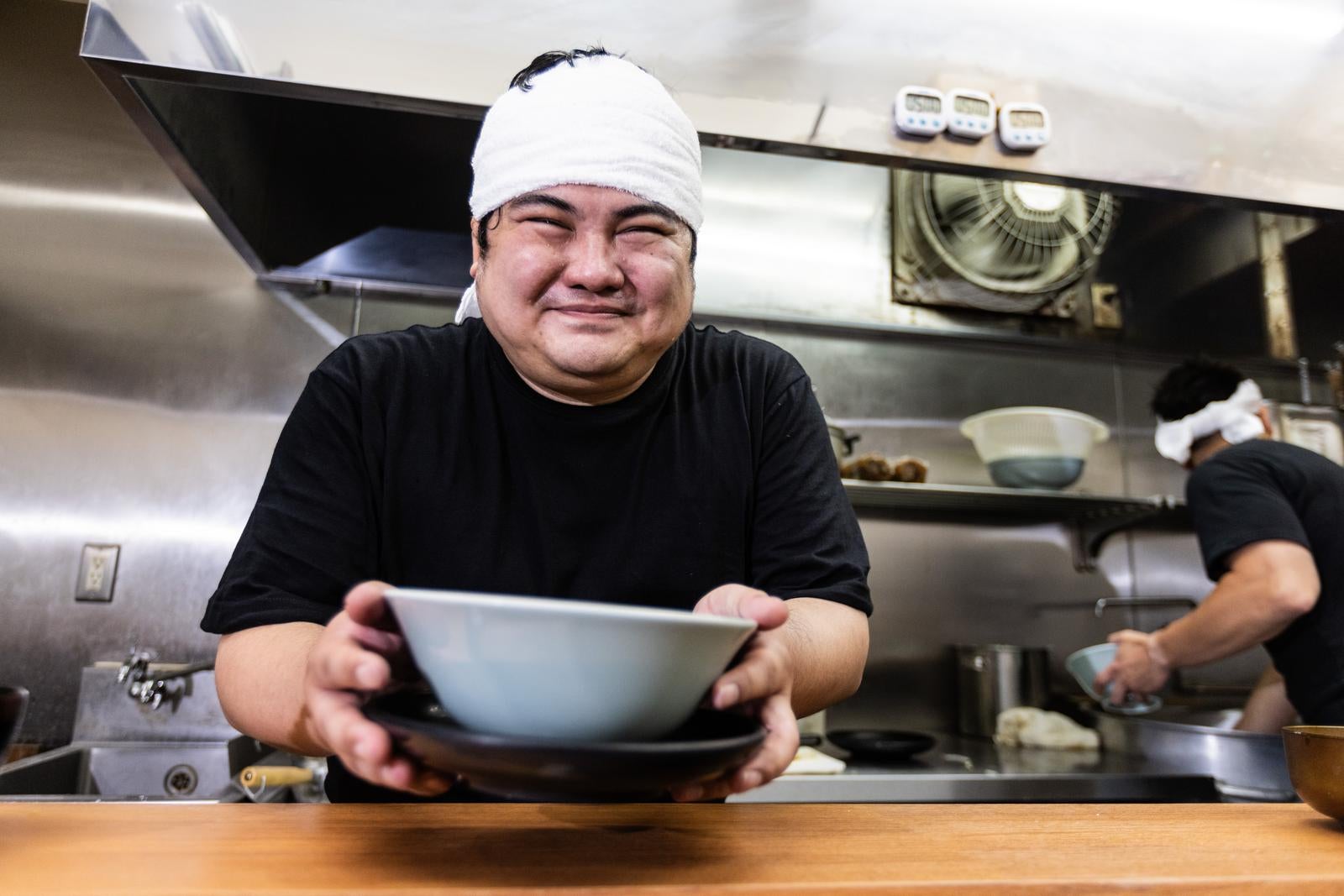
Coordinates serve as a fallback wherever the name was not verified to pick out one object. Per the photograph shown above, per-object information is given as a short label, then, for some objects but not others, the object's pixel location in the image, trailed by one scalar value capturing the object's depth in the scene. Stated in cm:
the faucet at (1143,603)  267
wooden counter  53
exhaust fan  264
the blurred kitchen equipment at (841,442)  239
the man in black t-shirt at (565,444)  94
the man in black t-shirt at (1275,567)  190
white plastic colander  250
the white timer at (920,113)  151
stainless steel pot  250
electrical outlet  224
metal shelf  244
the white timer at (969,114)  152
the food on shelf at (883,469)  239
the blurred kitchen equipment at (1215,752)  197
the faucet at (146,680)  204
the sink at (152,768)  201
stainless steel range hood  138
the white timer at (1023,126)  153
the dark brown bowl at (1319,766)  74
